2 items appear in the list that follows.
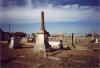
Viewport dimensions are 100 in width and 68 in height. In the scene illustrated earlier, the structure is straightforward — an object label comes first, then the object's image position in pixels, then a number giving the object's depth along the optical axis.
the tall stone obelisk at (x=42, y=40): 4.91
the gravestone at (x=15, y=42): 5.63
